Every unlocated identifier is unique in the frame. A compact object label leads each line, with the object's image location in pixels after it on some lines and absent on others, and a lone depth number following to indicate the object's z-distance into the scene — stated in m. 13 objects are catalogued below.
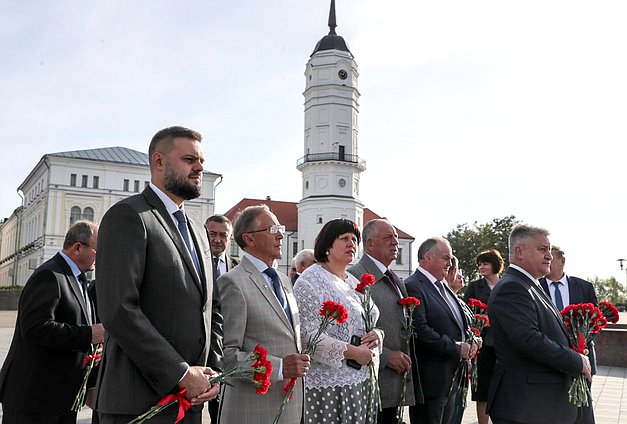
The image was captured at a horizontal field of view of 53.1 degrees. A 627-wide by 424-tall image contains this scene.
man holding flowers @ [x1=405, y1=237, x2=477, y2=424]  5.98
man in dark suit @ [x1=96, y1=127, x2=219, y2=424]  3.13
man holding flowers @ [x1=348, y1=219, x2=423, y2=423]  5.60
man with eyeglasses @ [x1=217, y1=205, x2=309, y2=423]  4.29
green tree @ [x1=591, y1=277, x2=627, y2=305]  87.46
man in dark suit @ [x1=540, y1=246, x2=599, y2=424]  7.63
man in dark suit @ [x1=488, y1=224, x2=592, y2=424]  4.90
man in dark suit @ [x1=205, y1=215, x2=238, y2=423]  6.57
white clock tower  75.50
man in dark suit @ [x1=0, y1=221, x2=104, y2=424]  4.44
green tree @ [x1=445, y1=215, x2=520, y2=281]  56.84
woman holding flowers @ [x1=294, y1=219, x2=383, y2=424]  4.88
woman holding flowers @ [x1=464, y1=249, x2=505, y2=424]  8.27
